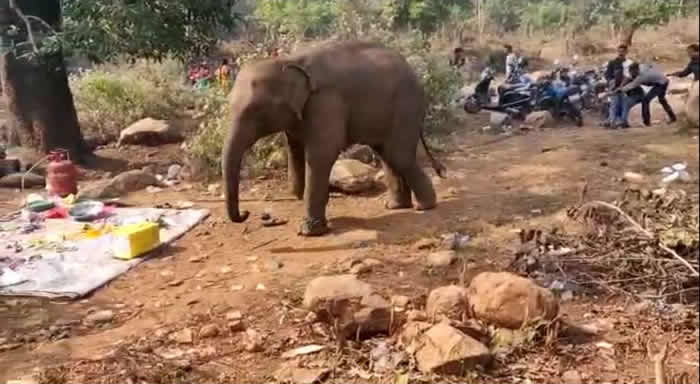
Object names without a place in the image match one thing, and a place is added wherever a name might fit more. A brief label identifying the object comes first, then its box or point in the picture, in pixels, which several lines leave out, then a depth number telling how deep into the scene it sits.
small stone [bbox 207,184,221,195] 7.89
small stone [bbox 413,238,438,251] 5.75
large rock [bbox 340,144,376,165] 8.77
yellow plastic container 5.72
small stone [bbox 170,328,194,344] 4.13
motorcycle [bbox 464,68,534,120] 12.73
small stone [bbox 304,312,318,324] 4.21
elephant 5.98
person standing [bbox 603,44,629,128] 11.44
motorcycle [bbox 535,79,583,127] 12.32
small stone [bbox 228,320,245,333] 4.24
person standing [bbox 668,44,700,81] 10.10
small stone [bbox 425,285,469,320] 3.99
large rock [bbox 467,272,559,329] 3.89
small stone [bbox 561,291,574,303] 4.52
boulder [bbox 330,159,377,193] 7.48
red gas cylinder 7.58
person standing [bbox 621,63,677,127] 11.05
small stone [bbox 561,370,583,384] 3.53
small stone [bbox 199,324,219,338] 4.18
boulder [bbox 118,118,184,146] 10.71
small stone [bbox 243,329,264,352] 3.99
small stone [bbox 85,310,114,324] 4.62
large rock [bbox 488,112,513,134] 11.89
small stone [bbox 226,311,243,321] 4.41
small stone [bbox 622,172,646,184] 7.37
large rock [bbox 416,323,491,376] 3.48
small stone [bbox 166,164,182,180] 8.67
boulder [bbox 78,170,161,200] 7.77
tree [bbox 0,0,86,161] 8.66
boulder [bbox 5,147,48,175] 9.09
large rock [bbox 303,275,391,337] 3.92
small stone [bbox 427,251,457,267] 5.29
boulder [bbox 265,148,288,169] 8.33
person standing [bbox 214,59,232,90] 9.21
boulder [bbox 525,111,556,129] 12.06
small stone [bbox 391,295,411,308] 4.29
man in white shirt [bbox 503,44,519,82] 14.51
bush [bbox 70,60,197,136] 11.49
